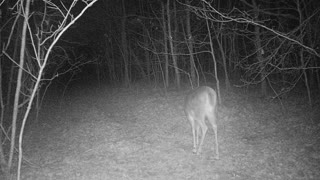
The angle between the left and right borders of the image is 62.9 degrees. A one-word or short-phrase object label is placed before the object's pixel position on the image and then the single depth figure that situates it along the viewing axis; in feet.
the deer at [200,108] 22.71
